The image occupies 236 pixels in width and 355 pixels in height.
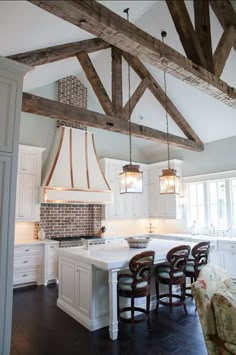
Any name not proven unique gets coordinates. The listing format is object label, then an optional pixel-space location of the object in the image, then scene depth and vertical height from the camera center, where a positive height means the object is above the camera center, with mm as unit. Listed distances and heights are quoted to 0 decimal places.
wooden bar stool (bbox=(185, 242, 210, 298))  4020 -813
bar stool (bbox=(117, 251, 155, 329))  3205 -937
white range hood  5691 +917
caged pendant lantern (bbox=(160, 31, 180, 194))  3908 +443
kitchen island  3143 -1003
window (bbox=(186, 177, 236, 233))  6199 +172
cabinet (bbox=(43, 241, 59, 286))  5410 -1088
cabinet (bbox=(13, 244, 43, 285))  5137 -1097
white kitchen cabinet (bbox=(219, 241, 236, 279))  5367 -979
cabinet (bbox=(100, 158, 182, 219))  7066 +332
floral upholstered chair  1982 -833
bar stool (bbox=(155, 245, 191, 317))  3680 -930
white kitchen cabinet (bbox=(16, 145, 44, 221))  5484 +624
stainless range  5621 -691
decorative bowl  4194 -536
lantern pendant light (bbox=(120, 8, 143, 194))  3662 +463
